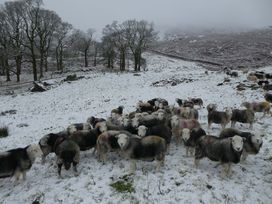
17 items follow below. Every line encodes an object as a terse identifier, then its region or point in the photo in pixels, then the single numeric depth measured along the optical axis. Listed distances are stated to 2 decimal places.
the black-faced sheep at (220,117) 10.15
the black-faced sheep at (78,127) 9.16
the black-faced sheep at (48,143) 8.32
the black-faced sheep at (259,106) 11.54
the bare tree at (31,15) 28.54
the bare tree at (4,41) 27.20
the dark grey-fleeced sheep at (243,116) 10.06
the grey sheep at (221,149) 6.74
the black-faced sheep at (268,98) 12.91
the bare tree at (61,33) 35.03
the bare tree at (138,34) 35.55
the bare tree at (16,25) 28.58
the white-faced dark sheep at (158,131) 8.37
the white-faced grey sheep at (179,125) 8.96
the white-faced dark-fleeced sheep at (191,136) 7.88
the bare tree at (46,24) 30.03
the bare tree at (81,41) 41.76
